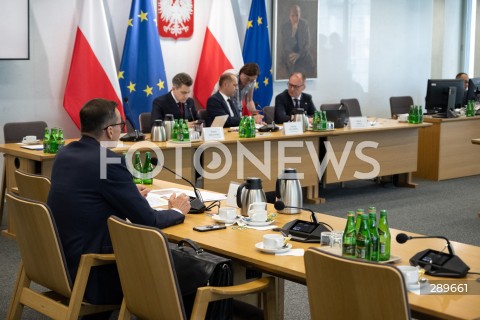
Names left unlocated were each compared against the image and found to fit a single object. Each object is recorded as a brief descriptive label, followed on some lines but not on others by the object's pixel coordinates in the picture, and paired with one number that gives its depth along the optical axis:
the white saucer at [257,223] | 3.63
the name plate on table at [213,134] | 6.86
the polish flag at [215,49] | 9.03
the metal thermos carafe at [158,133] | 6.74
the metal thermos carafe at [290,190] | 3.92
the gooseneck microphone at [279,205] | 3.80
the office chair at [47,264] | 3.26
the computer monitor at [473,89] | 9.63
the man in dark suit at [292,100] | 8.49
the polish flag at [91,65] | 7.86
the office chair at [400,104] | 10.03
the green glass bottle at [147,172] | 4.74
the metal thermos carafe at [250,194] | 3.82
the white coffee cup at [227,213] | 3.72
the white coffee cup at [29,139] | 6.43
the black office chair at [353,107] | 9.71
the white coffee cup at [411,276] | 2.65
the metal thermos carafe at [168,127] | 6.90
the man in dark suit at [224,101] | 7.95
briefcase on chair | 2.96
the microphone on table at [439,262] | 2.76
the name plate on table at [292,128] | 7.39
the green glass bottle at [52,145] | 5.91
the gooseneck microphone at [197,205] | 3.93
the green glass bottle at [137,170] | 4.76
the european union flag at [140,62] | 8.30
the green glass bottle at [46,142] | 5.93
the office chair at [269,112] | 8.69
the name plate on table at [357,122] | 7.89
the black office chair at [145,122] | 7.64
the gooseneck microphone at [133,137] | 6.67
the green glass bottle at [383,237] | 2.96
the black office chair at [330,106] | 9.39
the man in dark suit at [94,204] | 3.39
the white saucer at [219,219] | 3.68
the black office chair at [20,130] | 6.70
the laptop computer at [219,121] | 7.29
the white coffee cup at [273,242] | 3.13
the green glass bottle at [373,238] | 2.92
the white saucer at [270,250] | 3.12
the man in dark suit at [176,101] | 7.61
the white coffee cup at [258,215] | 3.65
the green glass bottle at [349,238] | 2.97
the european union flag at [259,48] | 9.48
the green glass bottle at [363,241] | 2.92
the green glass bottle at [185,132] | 6.74
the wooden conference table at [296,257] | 2.45
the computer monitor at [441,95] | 9.09
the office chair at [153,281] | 2.76
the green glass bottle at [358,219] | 2.94
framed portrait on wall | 9.88
